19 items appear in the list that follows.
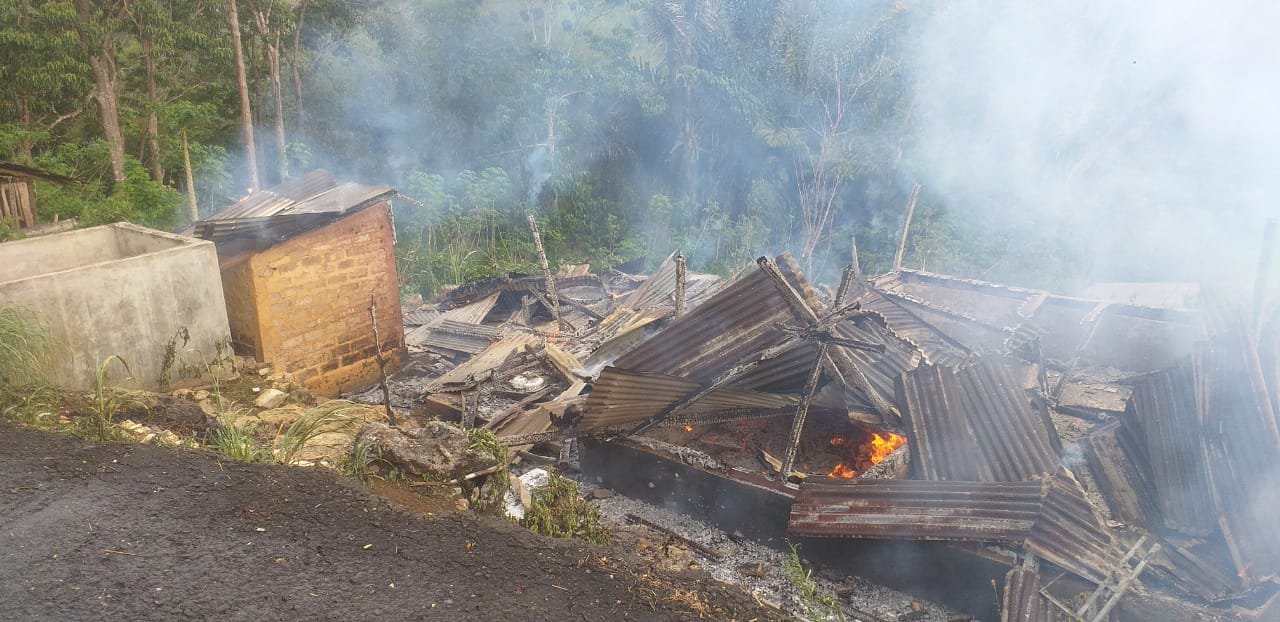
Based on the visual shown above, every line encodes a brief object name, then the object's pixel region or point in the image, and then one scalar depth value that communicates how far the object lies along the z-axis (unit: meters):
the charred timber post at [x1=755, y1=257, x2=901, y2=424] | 6.64
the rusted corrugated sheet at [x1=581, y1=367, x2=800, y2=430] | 7.06
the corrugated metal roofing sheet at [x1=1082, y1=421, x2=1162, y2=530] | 6.21
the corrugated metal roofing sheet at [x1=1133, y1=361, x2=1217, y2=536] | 5.92
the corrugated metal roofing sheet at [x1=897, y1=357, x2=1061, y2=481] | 6.13
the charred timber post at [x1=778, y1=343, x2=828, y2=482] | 6.43
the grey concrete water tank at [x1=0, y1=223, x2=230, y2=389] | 6.22
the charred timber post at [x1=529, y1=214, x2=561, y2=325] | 12.74
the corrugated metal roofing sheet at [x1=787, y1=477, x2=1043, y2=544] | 5.44
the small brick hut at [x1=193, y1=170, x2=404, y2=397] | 8.52
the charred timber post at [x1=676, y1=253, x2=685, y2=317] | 9.12
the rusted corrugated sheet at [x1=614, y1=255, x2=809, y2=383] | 6.85
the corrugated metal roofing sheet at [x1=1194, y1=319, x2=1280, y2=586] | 5.48
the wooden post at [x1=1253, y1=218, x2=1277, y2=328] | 6.63
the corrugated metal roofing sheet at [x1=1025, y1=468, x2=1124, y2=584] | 5.24
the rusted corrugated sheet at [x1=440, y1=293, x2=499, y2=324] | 12.74
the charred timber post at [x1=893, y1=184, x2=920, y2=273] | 13.81
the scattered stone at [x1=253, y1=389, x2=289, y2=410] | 7.15
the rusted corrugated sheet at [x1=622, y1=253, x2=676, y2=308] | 12.66
